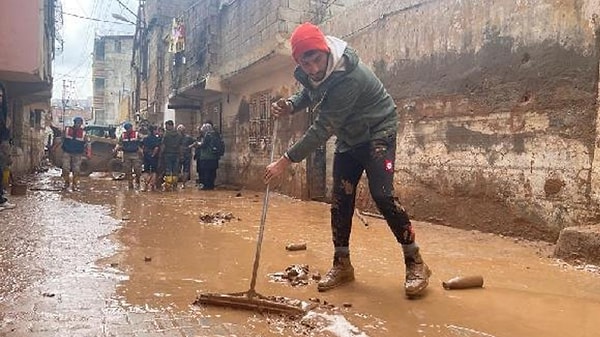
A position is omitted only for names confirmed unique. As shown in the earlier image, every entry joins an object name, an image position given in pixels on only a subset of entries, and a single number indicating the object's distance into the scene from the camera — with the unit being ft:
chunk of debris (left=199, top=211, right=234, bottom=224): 20.44
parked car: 62.08
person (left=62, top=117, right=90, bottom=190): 34.35
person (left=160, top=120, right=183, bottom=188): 37.50
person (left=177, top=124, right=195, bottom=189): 39.63
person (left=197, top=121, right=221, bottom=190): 39.34
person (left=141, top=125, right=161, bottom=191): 38.32
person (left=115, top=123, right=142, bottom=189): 38.73
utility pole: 197.75
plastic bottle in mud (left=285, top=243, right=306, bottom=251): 14.14
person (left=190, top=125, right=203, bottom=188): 39.91
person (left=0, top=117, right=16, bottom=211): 21.55
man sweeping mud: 9.44
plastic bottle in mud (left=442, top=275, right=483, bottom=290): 9.95
